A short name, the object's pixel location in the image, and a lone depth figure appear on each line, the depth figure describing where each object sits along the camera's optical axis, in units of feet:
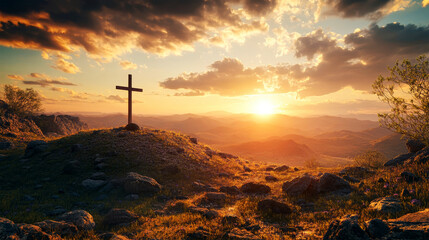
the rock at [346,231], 19.89
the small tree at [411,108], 47.29
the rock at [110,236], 26.41
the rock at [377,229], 19.48
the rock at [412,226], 17.74
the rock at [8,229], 21.91
